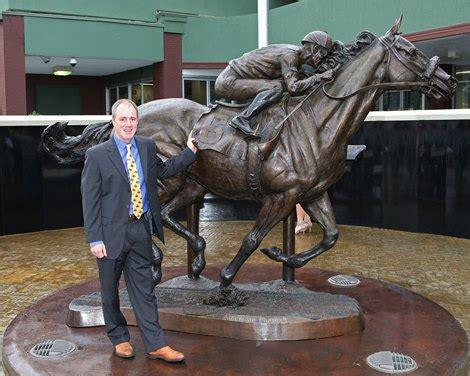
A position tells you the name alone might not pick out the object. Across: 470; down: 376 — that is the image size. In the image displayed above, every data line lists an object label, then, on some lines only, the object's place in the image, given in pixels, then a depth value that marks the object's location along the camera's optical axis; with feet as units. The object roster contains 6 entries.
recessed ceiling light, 60.03
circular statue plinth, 12.80
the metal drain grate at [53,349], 13.53
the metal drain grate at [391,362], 12.60
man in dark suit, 12.05
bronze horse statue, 15.23
